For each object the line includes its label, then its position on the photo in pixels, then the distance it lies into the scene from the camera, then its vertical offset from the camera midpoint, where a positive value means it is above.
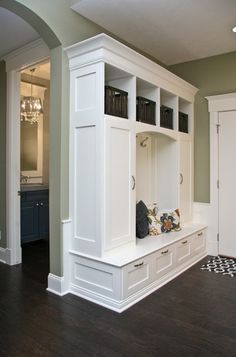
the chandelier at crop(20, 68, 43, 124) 4.59 +1.06
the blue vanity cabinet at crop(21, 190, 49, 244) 4.68 -0.67
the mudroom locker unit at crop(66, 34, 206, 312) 2.70 -0.12
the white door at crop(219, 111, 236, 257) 4.09 -0.12
